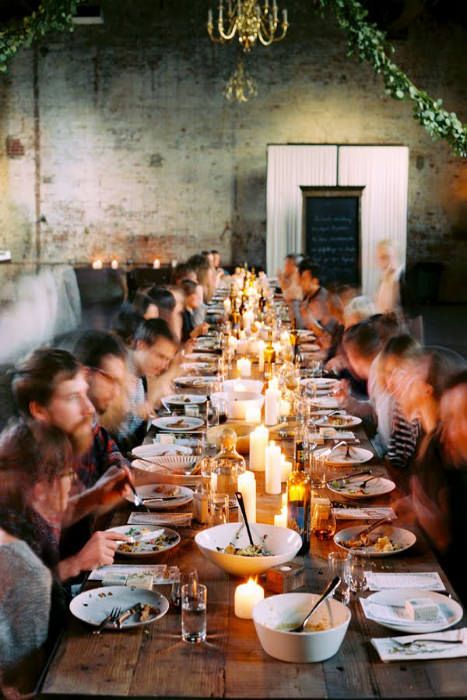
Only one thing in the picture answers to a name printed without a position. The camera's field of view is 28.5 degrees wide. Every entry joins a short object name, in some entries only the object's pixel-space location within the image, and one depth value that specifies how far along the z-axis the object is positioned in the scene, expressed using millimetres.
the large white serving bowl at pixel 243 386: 4492
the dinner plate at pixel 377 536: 2400
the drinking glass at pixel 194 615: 1911
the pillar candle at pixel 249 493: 2633
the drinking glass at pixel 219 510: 2549
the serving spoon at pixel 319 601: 1883
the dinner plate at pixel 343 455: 3361
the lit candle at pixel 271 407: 3979
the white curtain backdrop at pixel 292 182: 15367
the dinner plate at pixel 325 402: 4480
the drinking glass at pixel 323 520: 2541
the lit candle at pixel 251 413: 4020
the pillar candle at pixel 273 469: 2930
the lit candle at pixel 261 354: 5639
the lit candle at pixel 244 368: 5242
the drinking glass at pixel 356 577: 2170
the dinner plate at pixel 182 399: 4480
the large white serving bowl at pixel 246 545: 2154
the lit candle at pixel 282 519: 2463
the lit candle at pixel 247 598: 2004
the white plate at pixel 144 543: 2387
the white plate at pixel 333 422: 4031
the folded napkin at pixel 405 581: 2182
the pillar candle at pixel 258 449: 3266
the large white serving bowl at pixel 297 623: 1781
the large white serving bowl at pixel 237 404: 4031
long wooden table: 1693
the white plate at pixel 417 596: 1948
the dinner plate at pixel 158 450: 3443
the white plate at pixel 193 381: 5082
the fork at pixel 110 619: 1953
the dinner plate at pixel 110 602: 1993
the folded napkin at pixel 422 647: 1820
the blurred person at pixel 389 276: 7465
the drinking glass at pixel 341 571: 2130
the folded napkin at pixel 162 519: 2646
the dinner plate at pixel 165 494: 2797
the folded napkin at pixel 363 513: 2688
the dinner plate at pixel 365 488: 2923
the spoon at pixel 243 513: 2287
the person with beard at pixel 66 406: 2805
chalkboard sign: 15320
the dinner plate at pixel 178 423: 3896
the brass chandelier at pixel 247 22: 7820
